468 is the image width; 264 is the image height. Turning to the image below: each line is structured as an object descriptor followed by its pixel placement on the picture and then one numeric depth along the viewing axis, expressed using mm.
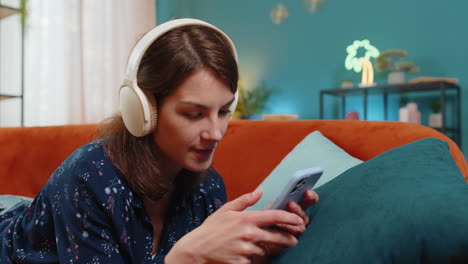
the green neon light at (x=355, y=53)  3811
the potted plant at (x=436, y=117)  3365
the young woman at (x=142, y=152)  772
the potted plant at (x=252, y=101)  4469
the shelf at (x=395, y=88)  3371
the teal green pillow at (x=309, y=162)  1056
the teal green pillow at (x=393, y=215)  461
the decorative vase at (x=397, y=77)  3547
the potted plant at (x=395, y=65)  3555
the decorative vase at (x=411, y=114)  3494
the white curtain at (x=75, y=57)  3381
